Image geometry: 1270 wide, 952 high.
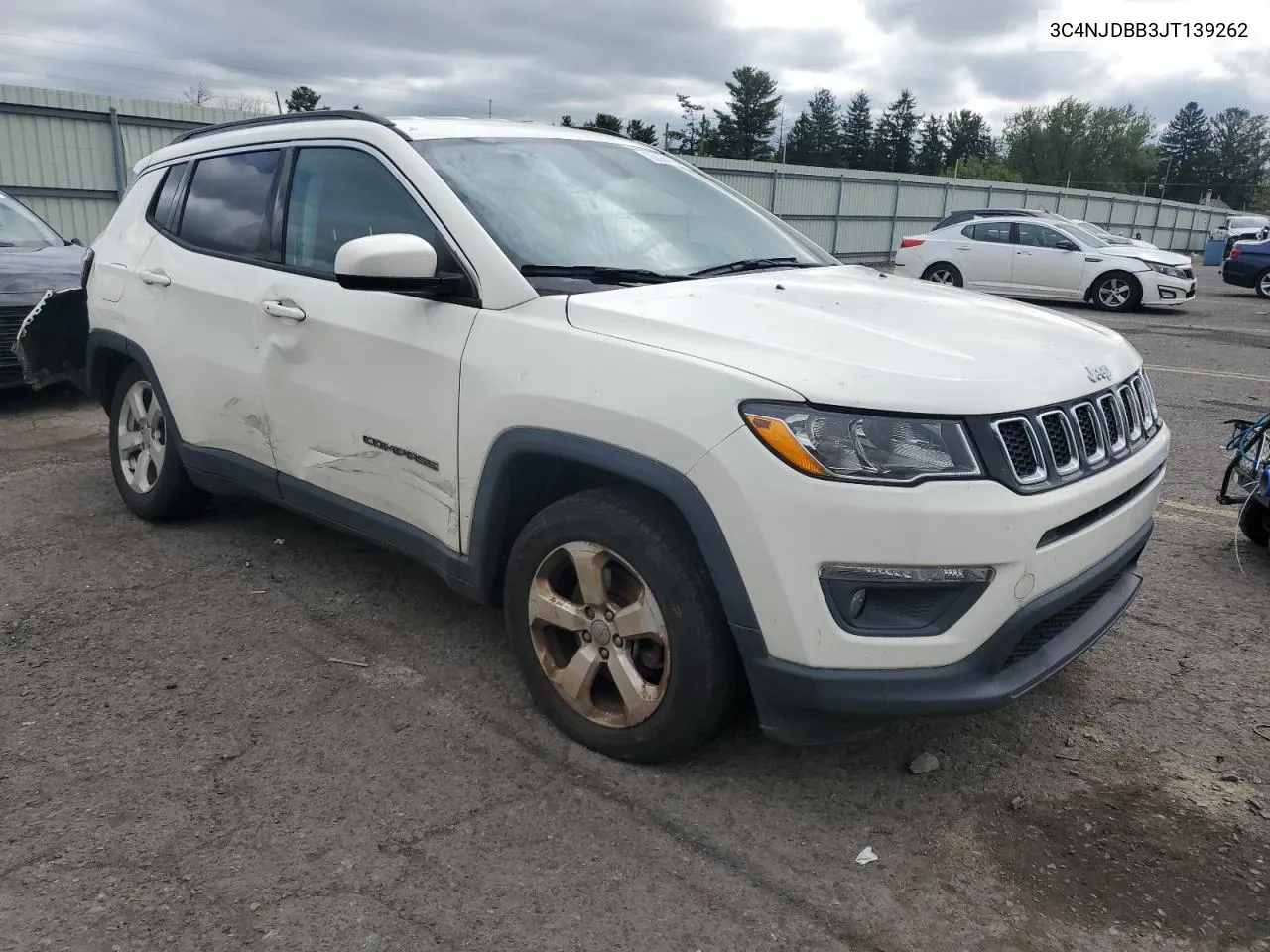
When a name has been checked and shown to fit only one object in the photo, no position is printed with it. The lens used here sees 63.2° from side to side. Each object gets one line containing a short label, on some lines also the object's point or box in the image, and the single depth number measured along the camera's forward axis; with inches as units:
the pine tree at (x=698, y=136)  3187.5
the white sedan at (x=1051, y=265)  657.6
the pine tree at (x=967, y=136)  4148.6
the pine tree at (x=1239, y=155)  4052.7
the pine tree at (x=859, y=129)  4099.4
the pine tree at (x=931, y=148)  4079.7
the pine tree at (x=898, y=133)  4104.3
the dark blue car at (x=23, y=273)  279.0
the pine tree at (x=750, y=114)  3521.2
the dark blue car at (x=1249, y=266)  805.9
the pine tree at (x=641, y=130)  2334.4
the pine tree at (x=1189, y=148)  4416.8
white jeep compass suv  94.3
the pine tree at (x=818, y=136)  3806.6
